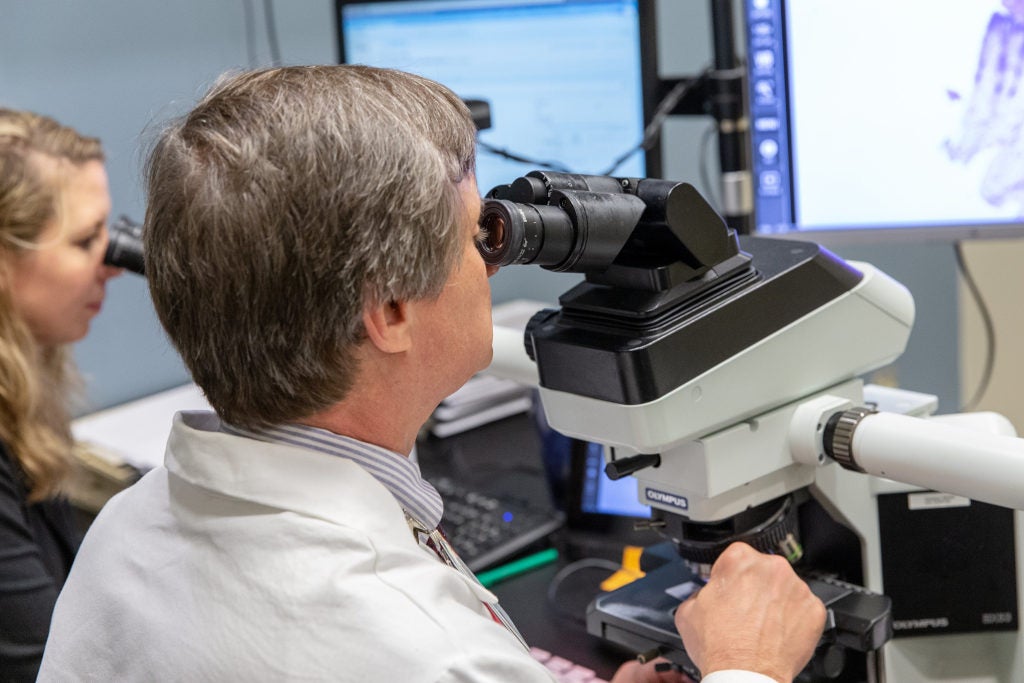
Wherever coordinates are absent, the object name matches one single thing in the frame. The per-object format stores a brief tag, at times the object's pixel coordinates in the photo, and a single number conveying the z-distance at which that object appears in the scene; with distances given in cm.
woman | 141
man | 73
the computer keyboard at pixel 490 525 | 144
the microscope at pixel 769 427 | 85
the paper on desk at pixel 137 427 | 178
